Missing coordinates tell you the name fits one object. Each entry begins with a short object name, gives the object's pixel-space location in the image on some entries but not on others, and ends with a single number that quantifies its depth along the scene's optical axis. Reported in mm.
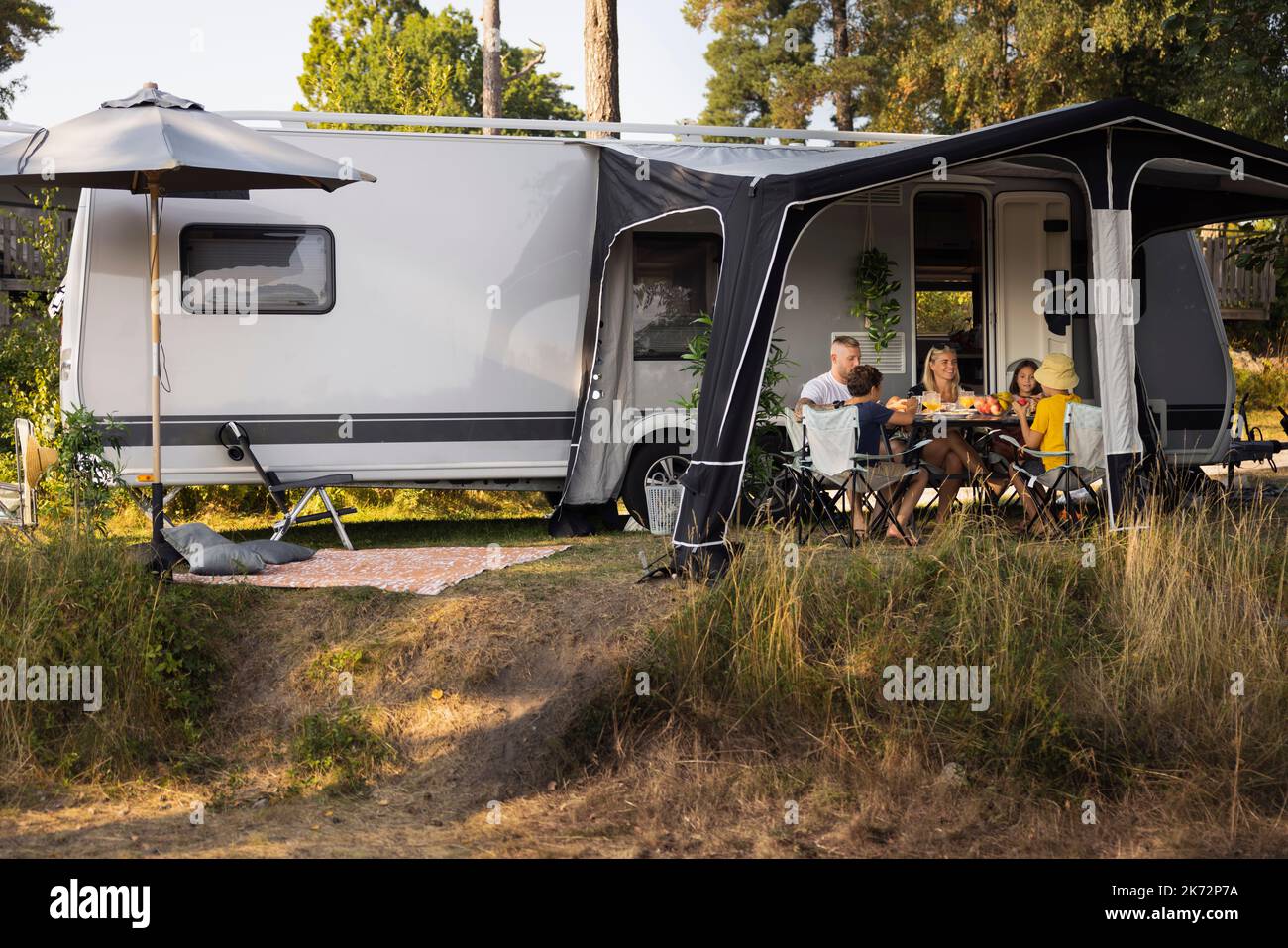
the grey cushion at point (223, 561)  7129
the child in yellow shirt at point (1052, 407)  8016
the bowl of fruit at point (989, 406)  8516
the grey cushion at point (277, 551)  7676
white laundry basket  8727
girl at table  8977
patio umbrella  6414
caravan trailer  8711
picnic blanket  7105
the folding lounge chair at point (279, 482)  8648
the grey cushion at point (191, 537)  7500
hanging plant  9617
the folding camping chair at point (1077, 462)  7785
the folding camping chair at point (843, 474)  7707
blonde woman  8211
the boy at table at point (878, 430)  7809
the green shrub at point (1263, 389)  16859
